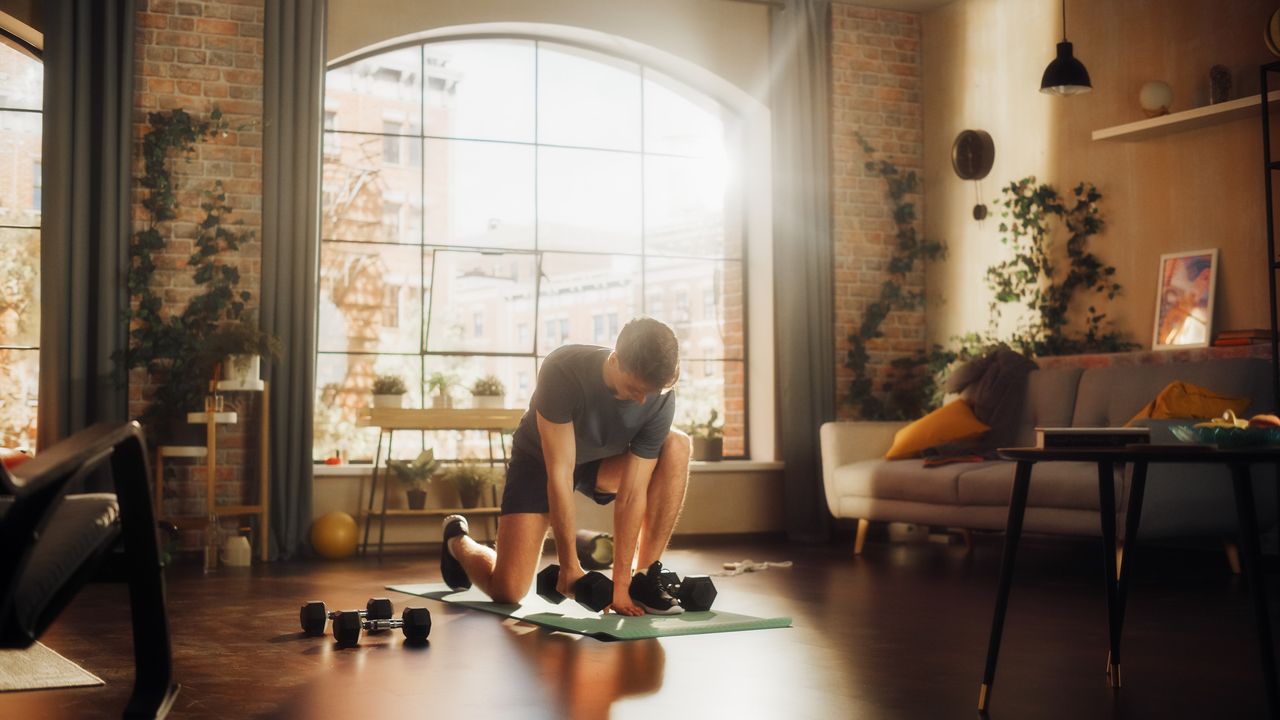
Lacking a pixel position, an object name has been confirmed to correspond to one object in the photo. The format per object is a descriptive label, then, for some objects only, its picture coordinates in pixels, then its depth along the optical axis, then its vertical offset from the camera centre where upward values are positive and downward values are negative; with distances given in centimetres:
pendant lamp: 625 +160
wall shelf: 571 +132
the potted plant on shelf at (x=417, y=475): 668 -43
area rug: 284 -66
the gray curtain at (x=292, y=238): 643 +82
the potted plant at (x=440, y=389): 694 +3
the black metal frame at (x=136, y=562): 162 -25
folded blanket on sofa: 628 +0
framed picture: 595 +46
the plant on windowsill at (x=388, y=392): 675 +1
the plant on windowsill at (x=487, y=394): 686 +0
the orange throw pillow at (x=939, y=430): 626 -18
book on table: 260 -9
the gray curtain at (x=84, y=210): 610 +92
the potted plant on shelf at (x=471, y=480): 677 -46
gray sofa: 484 -37
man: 342 -21
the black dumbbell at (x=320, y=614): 363 -64
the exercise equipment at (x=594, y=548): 528 -65
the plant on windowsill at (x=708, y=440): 752 -27
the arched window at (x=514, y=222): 741 +108
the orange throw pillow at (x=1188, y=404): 493 -4
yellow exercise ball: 639 -73
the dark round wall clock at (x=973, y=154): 748 +145
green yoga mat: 355 -69
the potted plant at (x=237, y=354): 607 +20
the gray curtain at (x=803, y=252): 749 +87
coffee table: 228 -25
